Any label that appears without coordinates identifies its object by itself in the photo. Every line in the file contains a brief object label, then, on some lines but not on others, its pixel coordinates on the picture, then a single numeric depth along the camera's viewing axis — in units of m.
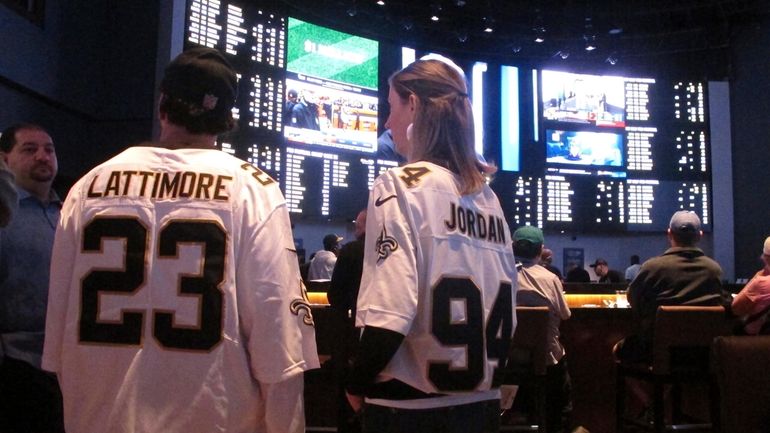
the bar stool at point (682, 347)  3.62
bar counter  4.80
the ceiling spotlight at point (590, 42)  10.70
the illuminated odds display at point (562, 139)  8.65
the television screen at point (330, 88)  8.16
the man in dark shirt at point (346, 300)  3.70
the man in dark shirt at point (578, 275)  9.35
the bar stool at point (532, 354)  3.53
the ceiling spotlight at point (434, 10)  10.02
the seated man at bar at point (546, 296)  3.91
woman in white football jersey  1.39
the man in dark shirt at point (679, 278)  3.88
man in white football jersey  1.35
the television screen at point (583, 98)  10.29
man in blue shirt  2.09
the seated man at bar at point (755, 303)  3.66
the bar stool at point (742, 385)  2.11
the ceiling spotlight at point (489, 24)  10.31
